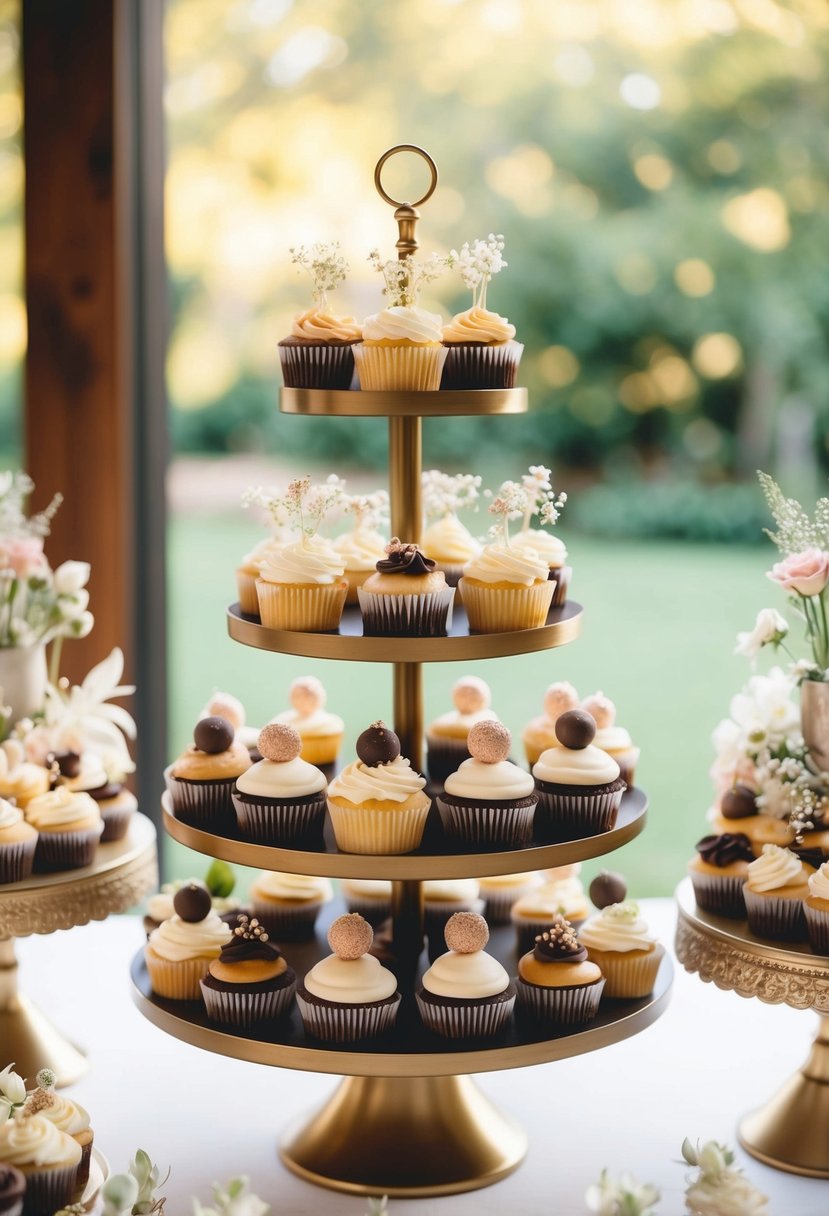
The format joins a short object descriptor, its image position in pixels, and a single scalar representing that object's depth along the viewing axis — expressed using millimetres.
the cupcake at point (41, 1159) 1879
